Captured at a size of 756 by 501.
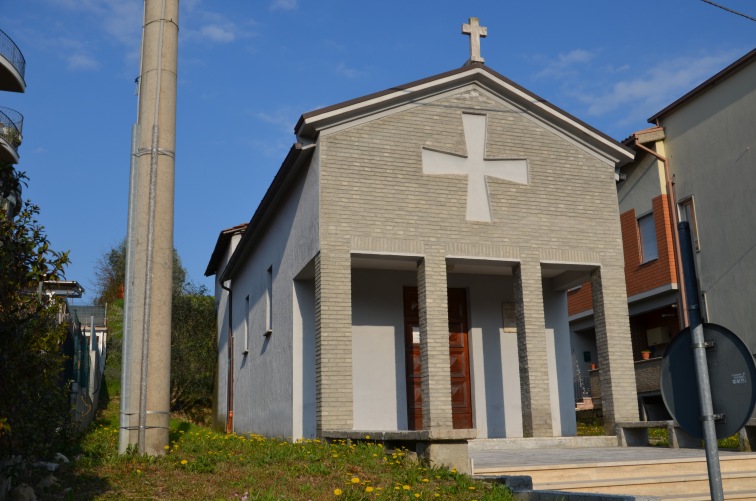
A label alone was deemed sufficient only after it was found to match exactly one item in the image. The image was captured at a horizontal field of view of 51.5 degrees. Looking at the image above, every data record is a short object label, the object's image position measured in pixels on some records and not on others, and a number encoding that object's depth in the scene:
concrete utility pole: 9.88
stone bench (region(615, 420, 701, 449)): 12.20
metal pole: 4.91
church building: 12.85
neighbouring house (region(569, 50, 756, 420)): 20.61
